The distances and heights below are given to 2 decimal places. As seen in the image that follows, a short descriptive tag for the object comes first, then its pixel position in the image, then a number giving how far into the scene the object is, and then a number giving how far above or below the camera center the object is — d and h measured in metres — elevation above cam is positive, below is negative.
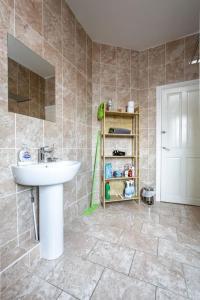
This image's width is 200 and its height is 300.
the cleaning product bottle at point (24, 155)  1.16 -0.04
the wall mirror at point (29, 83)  1.13 +0.59
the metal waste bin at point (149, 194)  2.34 -0.71
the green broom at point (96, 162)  2.18 -0.20
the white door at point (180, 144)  2.30 +0.07
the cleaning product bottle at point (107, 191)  2.29 -0.64
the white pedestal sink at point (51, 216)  1.17 -0.53
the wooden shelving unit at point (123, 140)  2.32 +0.13
